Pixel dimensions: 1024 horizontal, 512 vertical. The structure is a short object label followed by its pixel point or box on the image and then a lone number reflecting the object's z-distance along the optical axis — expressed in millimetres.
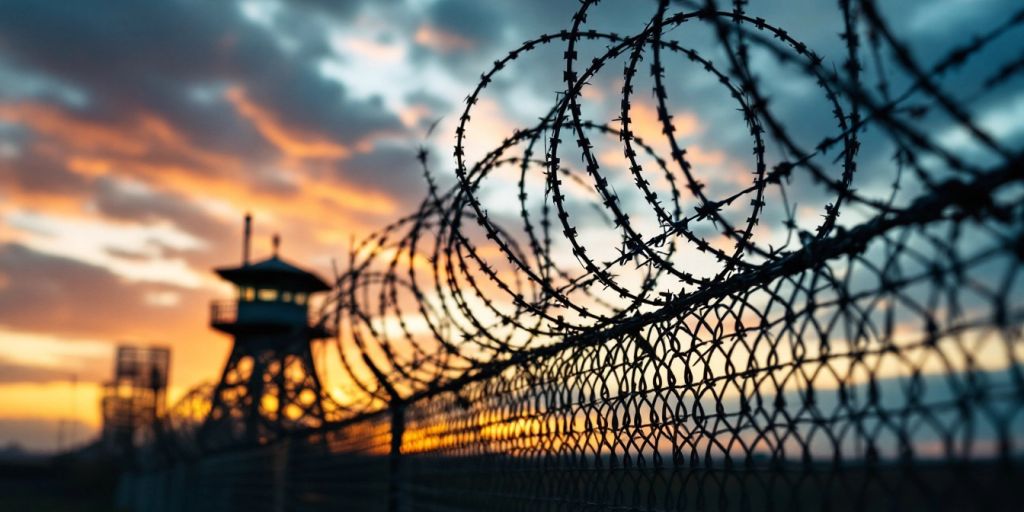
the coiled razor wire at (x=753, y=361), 1790
